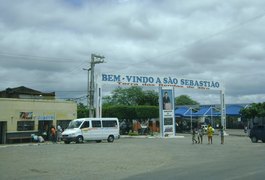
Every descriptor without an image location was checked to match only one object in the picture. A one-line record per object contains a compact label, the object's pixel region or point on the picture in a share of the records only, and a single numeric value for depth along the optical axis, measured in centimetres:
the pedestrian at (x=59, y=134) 4289
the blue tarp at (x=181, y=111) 7794
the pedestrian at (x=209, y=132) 3450
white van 3781
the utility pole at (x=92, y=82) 4815
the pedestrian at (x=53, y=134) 4025
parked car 3634
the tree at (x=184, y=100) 13925
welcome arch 4625
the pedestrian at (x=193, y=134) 3539
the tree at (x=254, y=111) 6481
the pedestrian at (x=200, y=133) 3578
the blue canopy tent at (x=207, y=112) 7675
